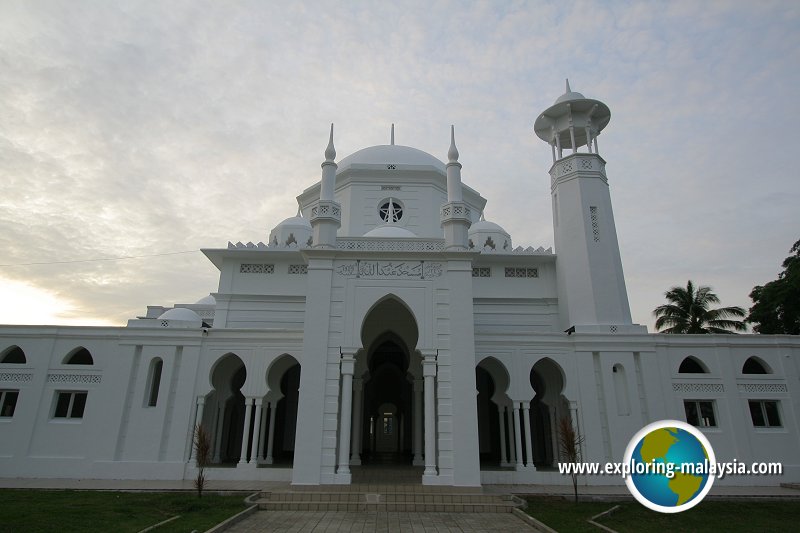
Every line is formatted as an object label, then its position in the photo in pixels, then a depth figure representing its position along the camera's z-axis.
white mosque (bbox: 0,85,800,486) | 12.69
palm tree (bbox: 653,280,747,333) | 25.88
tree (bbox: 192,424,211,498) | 11.15
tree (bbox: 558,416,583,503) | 11.44
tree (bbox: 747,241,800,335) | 21.56
